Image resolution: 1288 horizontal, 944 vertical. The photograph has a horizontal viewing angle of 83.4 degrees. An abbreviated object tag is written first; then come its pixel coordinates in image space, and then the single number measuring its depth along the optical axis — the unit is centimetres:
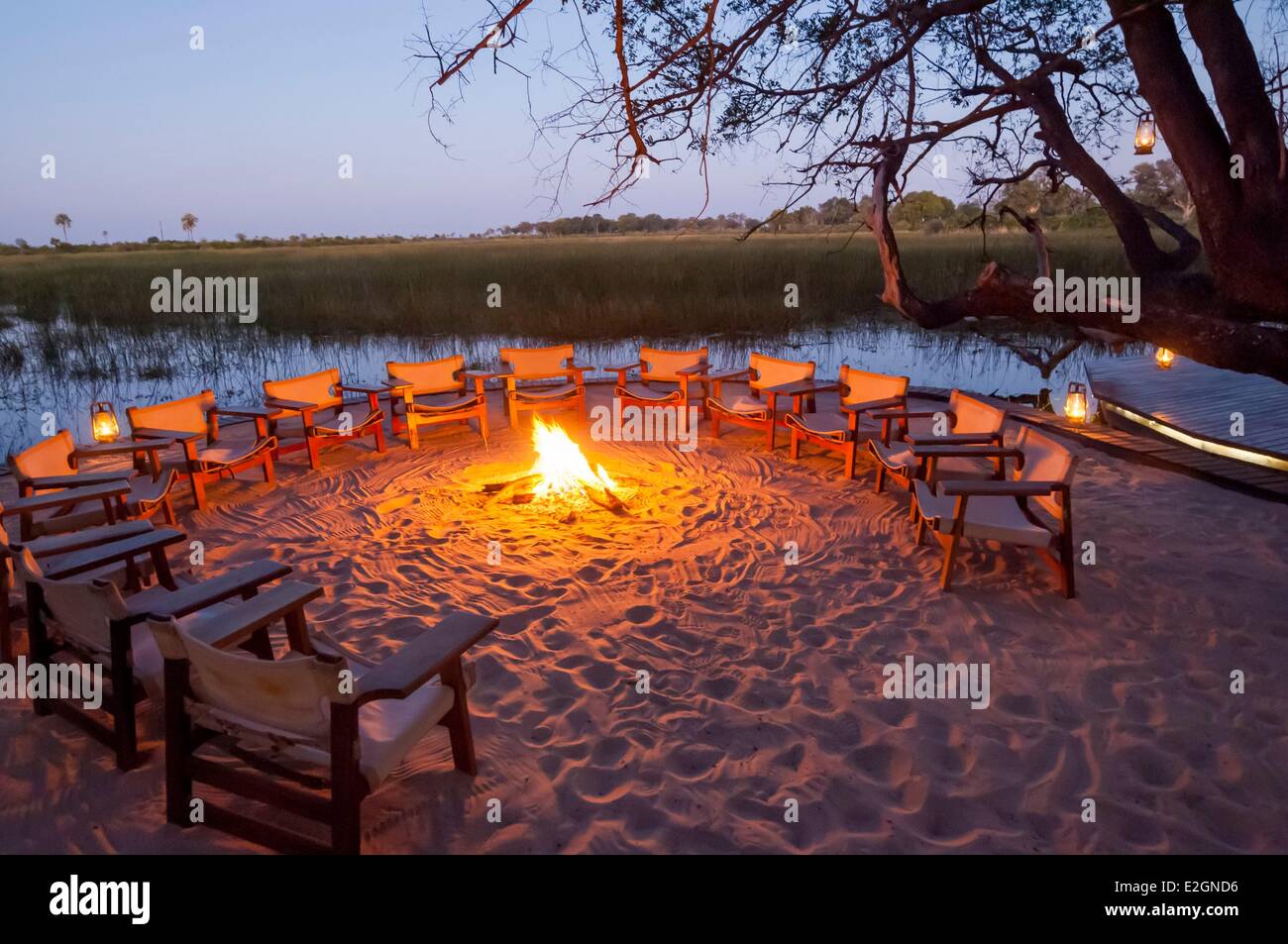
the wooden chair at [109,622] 252
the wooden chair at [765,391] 638
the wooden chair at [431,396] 677
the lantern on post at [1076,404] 658
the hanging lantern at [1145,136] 374
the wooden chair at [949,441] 464
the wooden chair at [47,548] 318
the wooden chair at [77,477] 411
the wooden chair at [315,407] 604
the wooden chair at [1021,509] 386
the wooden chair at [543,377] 729
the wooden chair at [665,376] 714
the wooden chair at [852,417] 567
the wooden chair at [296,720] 206
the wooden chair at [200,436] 524
